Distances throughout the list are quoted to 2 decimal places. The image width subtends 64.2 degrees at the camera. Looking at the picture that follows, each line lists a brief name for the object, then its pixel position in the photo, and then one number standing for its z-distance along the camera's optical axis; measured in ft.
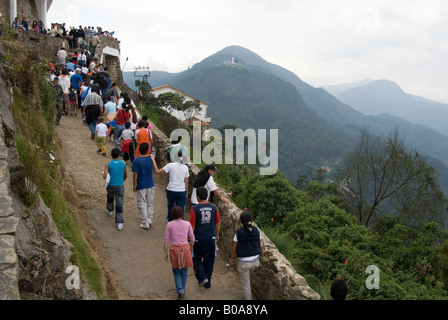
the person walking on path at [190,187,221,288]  15.80
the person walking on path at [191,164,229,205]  19.08
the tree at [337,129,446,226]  92.92
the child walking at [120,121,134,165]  28.96
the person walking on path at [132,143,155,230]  19.71
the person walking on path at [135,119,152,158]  24.63
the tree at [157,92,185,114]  179.62
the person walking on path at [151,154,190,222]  19.58
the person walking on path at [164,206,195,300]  14.64
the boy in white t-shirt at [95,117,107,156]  30.58
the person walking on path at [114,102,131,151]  29.89
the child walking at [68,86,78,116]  40.24
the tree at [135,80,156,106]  135.27
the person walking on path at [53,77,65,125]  35.35
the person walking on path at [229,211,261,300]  15.26
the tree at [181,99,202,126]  210.38
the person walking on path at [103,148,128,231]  19.83
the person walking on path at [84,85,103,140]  33.22
